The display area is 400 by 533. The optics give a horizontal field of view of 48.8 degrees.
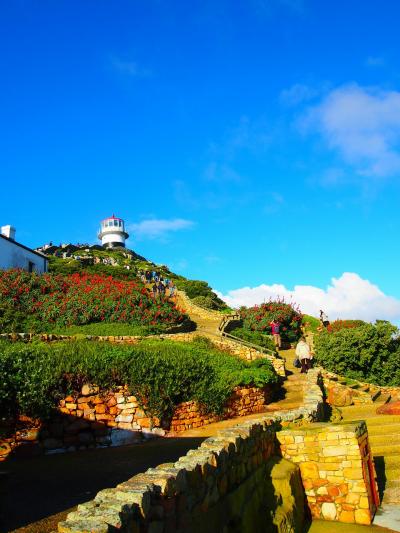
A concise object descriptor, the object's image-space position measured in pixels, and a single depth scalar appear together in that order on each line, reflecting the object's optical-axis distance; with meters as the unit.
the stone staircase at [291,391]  15.20
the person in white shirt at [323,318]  33.14
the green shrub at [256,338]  24.11
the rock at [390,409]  13.69
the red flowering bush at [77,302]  22.22
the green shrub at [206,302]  41.12
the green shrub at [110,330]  19.89
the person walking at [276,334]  25.66
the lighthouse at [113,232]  79.00
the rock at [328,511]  7.66
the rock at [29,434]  10.73
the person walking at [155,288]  35.84
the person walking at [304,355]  19.27
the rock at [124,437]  11.74
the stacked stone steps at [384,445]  8.99
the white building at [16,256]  30.63
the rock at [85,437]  11.48
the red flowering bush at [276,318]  28.91
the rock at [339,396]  16.33
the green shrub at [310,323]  32.38
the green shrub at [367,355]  20.81
